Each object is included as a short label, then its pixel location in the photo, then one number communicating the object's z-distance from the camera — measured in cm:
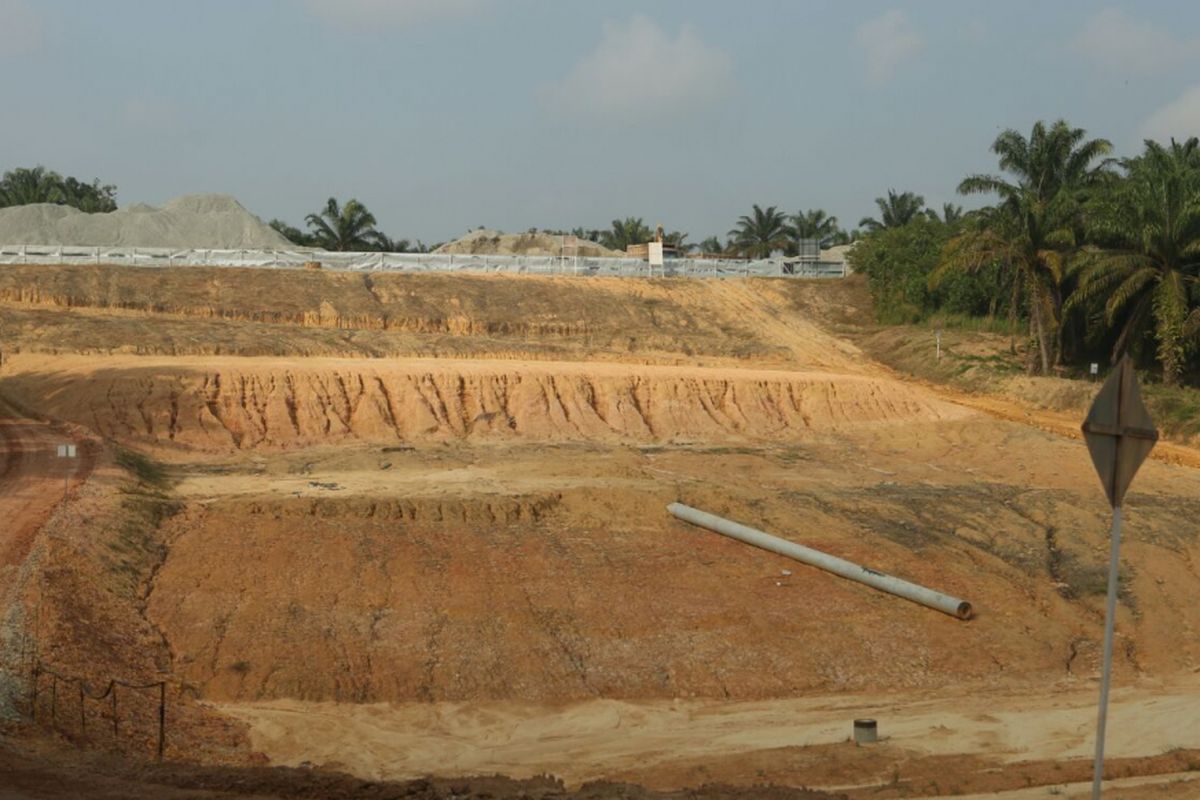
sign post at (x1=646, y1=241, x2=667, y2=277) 6072
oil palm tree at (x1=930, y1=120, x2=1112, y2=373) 4088
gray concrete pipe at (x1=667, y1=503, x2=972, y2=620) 1994
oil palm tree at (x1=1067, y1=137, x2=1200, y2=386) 3756
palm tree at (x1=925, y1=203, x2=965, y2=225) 7140
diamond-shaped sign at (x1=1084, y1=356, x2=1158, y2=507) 768
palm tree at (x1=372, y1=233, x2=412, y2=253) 6931
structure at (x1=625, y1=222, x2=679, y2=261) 6599
